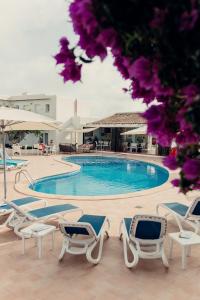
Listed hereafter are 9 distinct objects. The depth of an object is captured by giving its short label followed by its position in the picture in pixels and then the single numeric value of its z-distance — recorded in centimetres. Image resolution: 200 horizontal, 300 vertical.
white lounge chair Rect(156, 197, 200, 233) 724
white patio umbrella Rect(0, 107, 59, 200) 973
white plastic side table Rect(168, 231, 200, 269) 566
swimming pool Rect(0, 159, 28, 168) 1983
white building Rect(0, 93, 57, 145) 3947
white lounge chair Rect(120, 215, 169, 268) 569
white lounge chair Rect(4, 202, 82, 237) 723
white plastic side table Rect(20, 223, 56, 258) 614
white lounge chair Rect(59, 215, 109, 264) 585
